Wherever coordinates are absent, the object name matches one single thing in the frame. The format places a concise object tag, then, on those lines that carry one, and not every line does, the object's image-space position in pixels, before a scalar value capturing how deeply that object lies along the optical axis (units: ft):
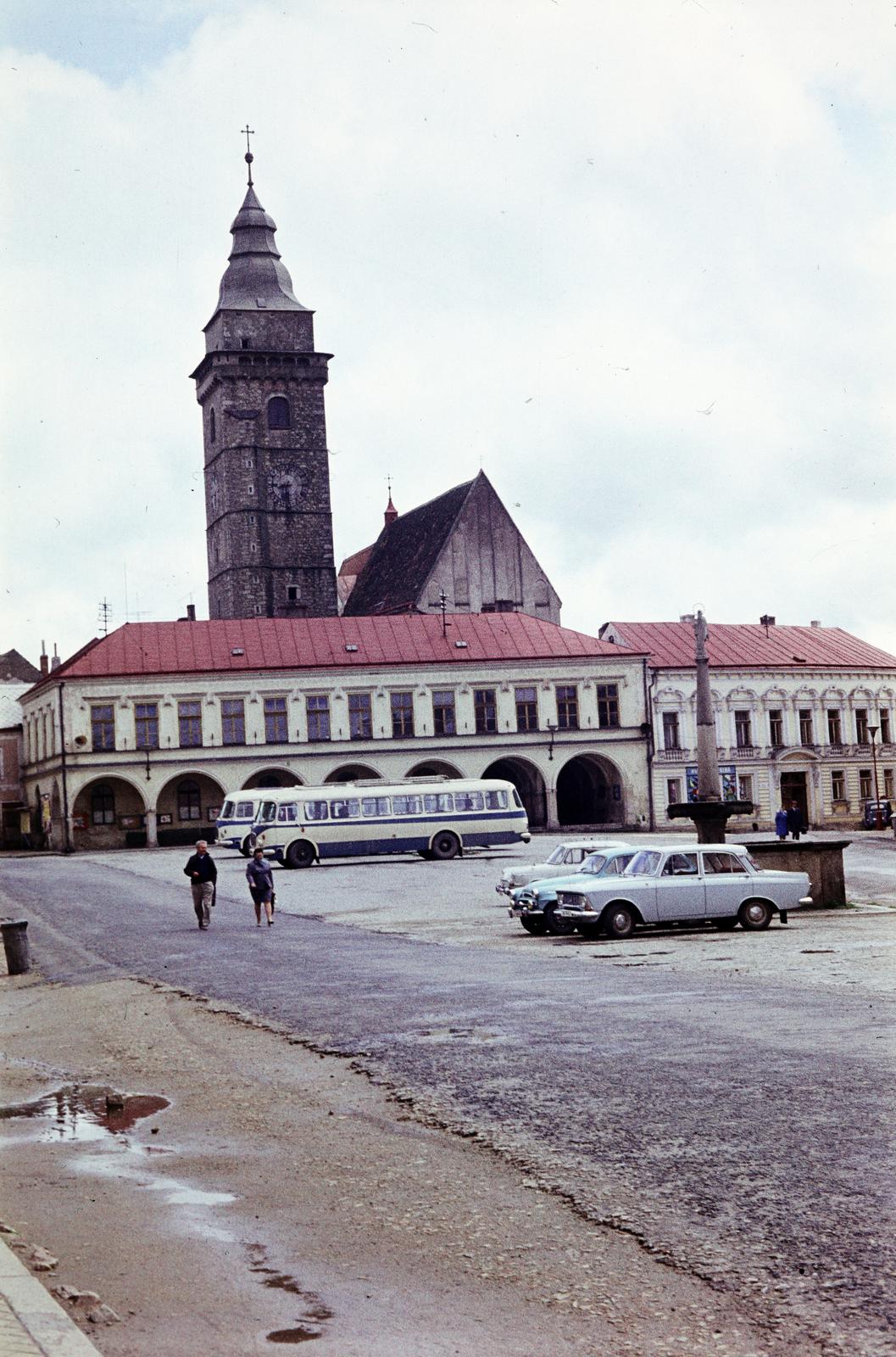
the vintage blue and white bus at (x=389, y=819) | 162.20
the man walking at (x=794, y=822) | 178.19
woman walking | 93.20
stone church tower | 289.94
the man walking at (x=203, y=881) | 90.79
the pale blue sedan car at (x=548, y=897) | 83.35
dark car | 225.15
